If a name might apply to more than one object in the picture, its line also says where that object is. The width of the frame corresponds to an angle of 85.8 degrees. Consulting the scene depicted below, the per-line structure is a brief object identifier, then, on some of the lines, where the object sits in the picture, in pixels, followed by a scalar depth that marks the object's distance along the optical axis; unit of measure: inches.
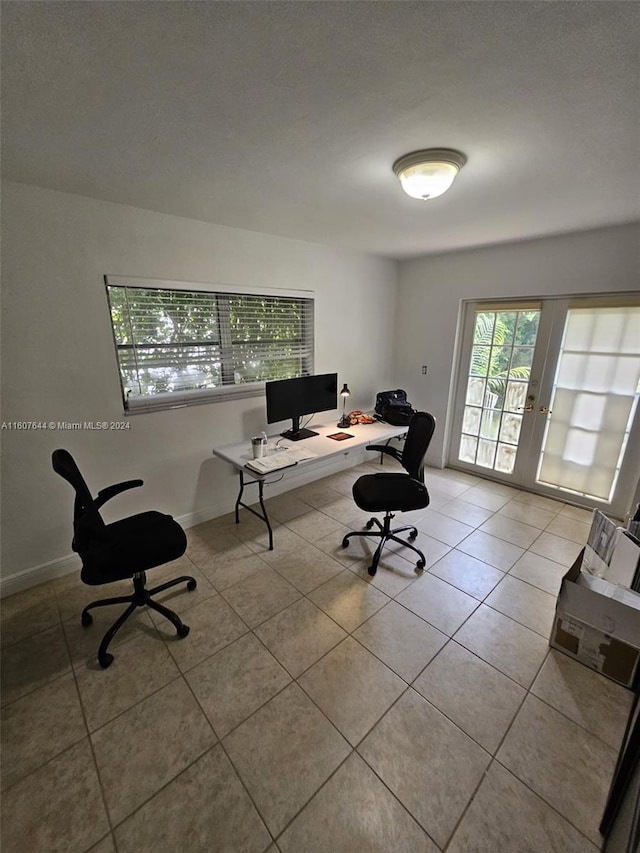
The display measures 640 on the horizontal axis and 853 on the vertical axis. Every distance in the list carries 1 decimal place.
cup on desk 102.7
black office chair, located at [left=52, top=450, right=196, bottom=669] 63.8
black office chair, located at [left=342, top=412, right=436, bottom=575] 91.8
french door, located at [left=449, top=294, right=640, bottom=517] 113.8
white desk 104.6
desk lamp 136.7
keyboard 97.1
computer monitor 114.7
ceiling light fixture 60.9
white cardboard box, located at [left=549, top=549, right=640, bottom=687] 62.7
